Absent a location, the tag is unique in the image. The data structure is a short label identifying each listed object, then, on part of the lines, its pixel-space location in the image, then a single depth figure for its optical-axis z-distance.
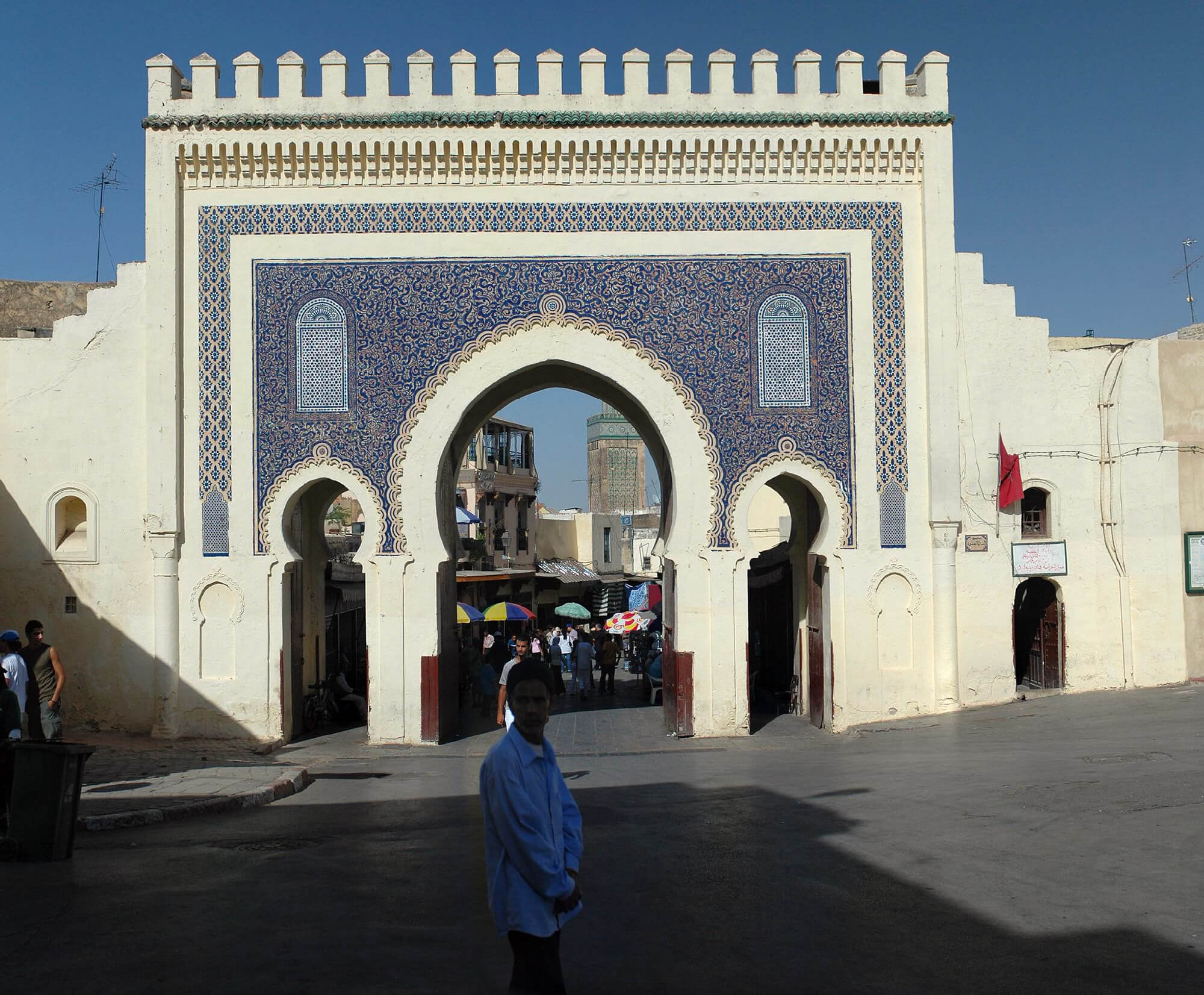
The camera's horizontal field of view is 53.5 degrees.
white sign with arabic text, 13.55
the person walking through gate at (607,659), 20.09
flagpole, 13.54
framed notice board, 13.75
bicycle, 15.14
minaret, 68.00
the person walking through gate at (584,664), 19.12
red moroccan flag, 13.36
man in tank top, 9.25
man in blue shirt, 3.66
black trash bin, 6.79
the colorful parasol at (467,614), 21.09
